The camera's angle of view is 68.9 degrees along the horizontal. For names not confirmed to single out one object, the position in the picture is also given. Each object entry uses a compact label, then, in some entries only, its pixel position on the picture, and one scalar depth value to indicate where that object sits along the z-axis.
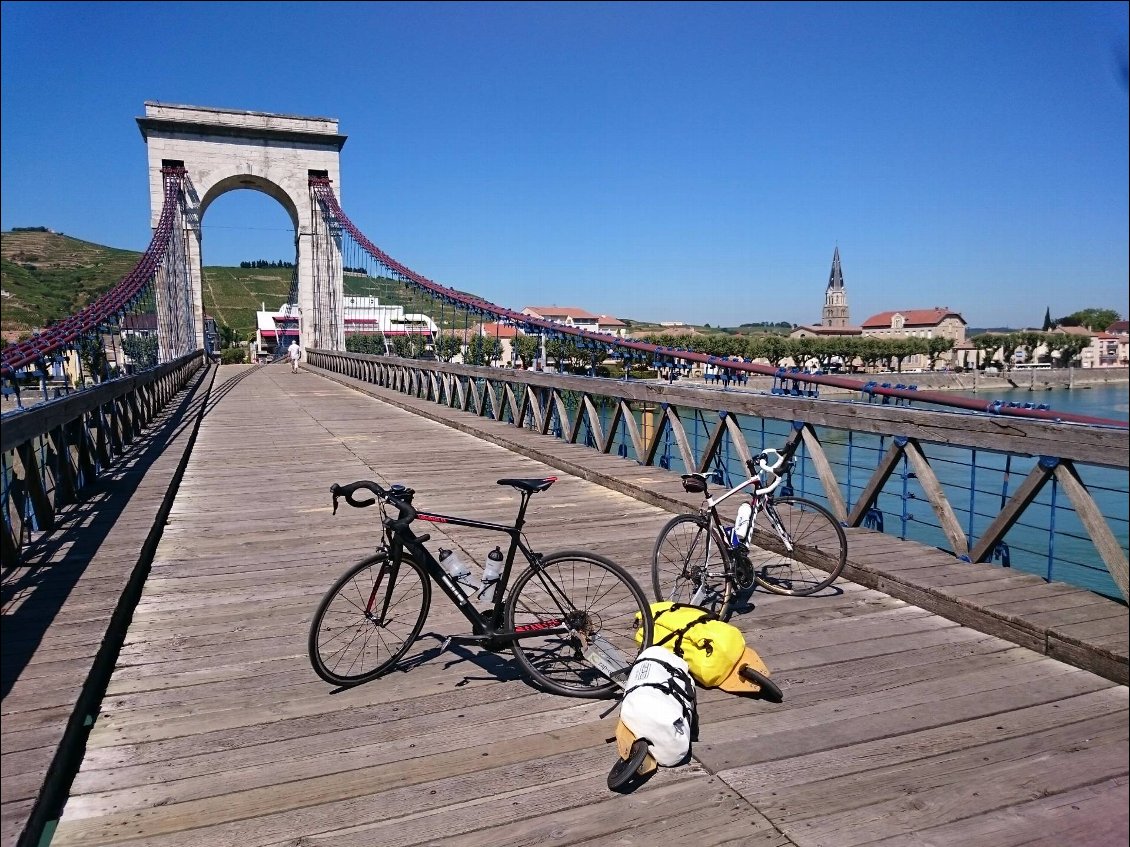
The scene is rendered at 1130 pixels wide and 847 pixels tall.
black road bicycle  3.17
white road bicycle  3.86
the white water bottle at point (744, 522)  3.87
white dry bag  2.55
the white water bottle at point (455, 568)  3.24
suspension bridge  2.32
